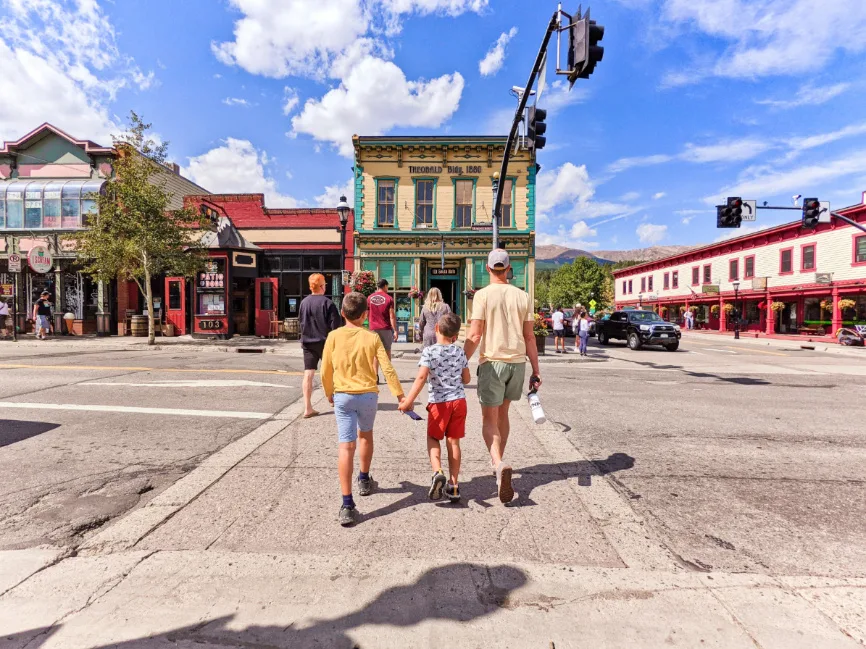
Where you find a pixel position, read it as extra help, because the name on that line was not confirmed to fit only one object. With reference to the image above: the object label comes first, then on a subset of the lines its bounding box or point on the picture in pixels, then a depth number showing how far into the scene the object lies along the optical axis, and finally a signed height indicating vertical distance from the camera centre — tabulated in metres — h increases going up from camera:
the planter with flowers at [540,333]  14.02 -0.66
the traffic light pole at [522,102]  7.60 +4.46
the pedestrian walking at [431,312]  6.72 +0.01
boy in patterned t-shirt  3.33 -0.67
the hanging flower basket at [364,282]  17.03 +1.24
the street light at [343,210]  15.39 +3.76
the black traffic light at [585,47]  6.82 +4.30
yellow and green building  21.06 +5.17
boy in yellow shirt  2.99 -0.54
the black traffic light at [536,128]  9.05 +3.94
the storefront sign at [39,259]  17.67 +2.25
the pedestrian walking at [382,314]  6.60 -0.02
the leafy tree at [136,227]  14.76 +3.06
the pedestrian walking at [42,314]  17.41 -0.02
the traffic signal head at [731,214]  16.61 +3.86
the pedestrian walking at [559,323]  15.59 -0.38
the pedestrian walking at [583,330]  14.86 -0.60
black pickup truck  17.18 -0.72
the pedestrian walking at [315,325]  5.98 -0.17
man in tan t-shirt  3.49 -0.30
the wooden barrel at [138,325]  18.50 -0.51
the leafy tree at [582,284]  60.88 +4.12
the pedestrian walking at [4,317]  17.62 -0.15
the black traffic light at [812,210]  16.47 +3.94
